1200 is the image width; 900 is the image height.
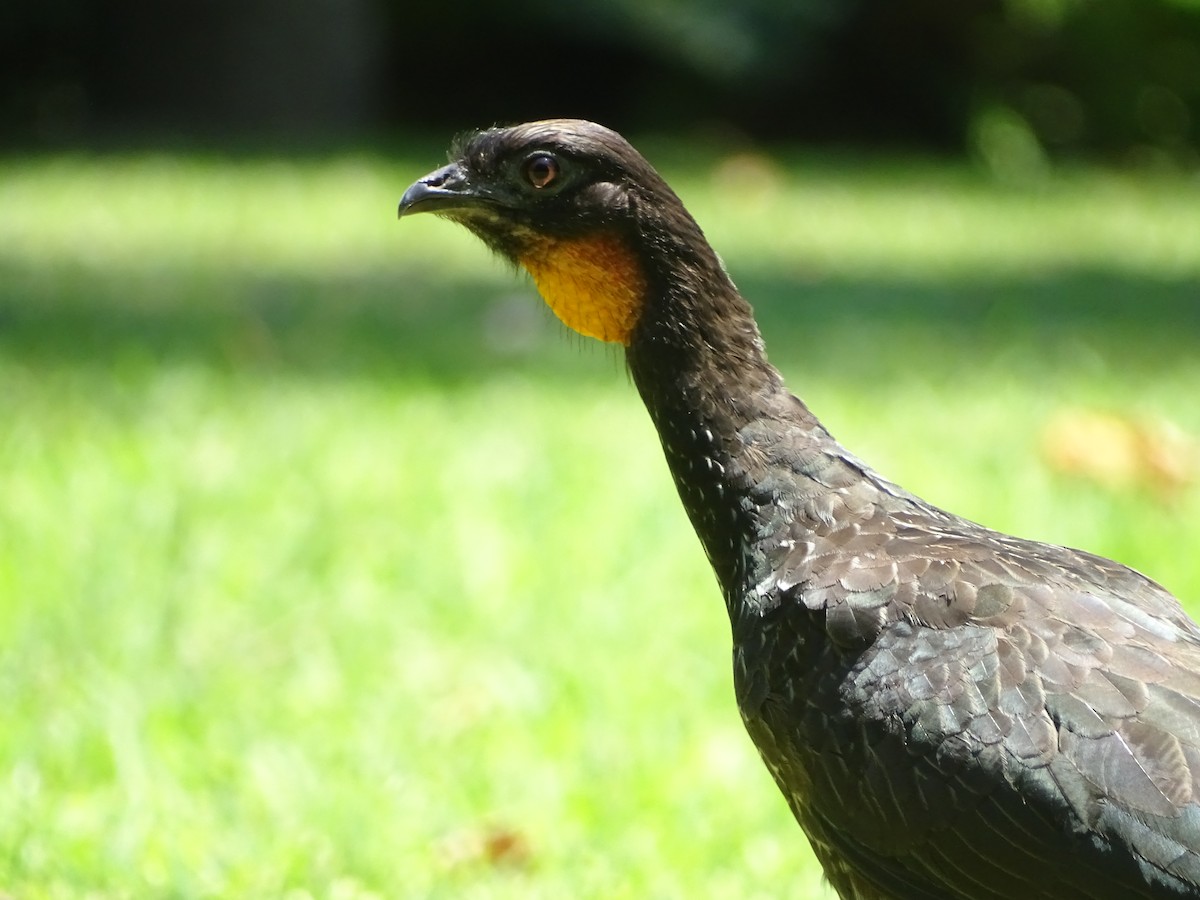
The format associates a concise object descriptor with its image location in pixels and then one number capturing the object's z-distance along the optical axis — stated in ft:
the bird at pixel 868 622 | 16.11
